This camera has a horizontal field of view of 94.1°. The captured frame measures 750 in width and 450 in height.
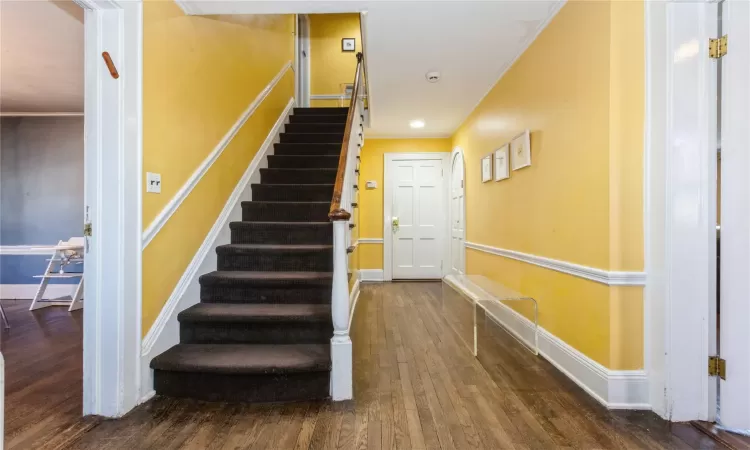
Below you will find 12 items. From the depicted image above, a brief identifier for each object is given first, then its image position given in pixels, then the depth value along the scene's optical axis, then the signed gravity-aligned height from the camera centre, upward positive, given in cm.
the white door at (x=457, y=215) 481 +8
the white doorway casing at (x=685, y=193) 171 +13
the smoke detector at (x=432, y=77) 323 +137
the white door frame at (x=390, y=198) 563 +38
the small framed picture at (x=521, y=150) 272 +58
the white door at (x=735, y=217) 161 +1
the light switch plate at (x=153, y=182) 194 +23
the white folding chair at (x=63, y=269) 380 -54
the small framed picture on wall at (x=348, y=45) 596 +302
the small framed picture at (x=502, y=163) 319 +54
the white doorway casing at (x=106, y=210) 173 +6
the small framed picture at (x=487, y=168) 364 +56
